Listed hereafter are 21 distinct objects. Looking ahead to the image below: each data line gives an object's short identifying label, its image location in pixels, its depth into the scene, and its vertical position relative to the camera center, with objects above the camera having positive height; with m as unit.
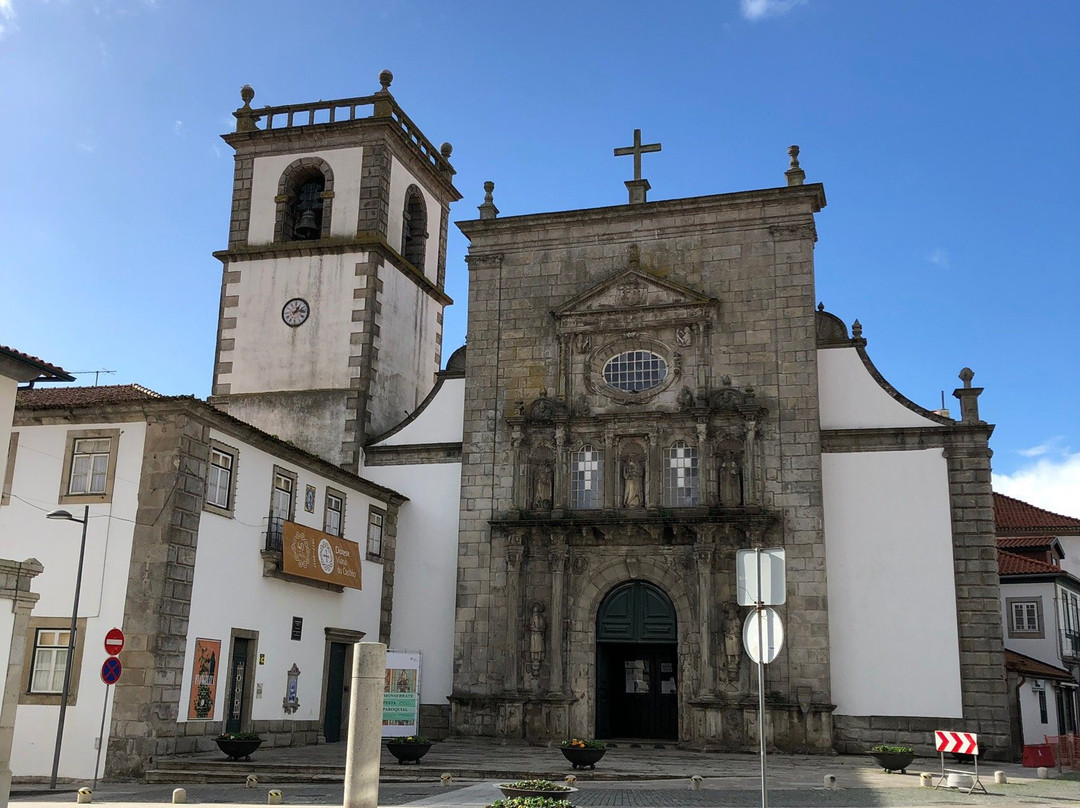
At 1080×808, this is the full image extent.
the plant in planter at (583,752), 19.50 -1.31
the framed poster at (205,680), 20.14 -0.24
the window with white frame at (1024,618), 36.28 +2.21
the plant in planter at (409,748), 20.06 -1.34
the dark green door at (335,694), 25.05 -0.54
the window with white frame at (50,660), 19.34 +0.04
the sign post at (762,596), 10.21 +0.78
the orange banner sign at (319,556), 23.02 +2.40
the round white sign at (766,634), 10.18 +0.42
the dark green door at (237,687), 21.36 -0.37
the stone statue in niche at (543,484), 26.98 +4.52
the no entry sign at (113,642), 18.38 +0.35
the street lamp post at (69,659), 17.70 +0.07
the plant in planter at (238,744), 19.41 -1.31
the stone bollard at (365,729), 10.73 -0.55
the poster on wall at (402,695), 23.69 -0.49
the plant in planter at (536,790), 13.34 -1.37
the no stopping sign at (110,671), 18.14 -0.11
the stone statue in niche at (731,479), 25.69 +4.54
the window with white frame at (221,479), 21.12 +3.52
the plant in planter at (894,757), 20.31 -1.30
